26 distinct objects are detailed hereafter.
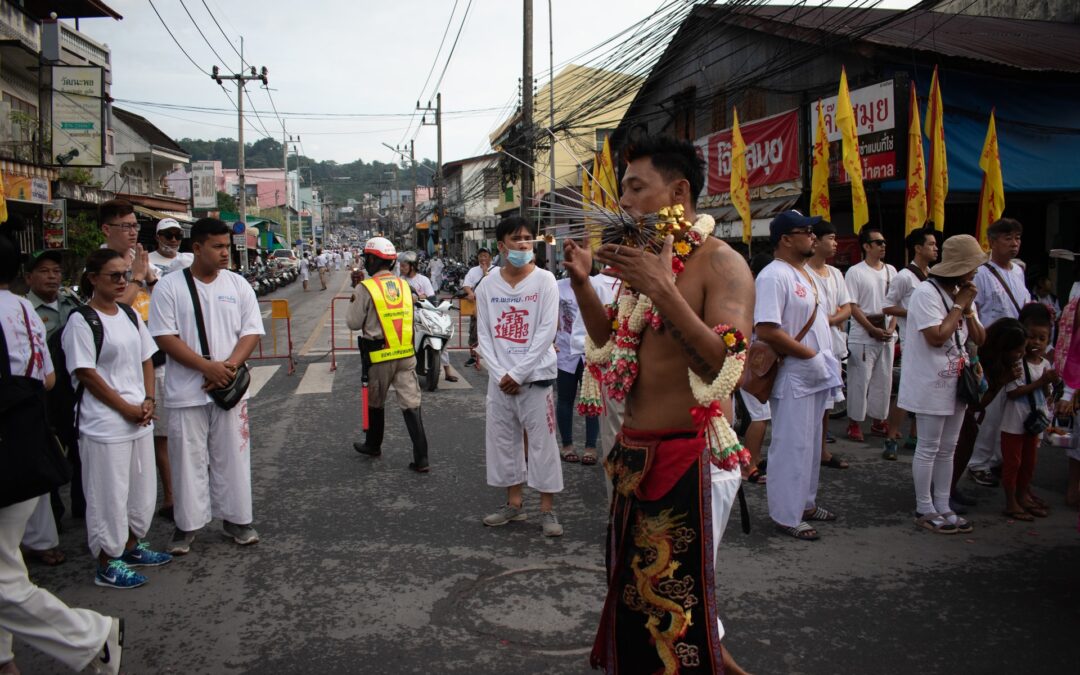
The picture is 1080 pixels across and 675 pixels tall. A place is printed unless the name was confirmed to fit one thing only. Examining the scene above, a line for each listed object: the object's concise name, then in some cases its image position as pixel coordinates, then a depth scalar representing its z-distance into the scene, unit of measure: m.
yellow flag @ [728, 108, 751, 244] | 12.08
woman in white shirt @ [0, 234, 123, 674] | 2.88
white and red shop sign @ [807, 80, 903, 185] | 10.95
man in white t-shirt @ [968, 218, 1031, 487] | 5.92
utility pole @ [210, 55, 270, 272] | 31.81
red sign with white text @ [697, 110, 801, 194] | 14.00
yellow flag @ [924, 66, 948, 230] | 8.48
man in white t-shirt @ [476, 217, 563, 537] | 5.07
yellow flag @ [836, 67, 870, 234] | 9.12
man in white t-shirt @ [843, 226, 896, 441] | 7.43
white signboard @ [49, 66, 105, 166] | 18.23
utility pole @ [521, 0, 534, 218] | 15.65
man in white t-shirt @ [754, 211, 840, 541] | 4.90
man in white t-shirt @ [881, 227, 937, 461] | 6.71
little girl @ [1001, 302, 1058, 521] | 5.32
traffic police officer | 6.54
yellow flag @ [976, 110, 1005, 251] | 8.51
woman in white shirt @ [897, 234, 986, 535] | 4.89
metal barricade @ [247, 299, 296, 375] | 11.70
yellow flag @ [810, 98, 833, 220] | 9.87
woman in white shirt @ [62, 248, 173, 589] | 4.04
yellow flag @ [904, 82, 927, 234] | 8.85
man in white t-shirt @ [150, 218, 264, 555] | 4.55
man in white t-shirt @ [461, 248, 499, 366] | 12.30
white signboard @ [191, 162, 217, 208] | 36.53
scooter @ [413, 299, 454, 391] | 9.69
